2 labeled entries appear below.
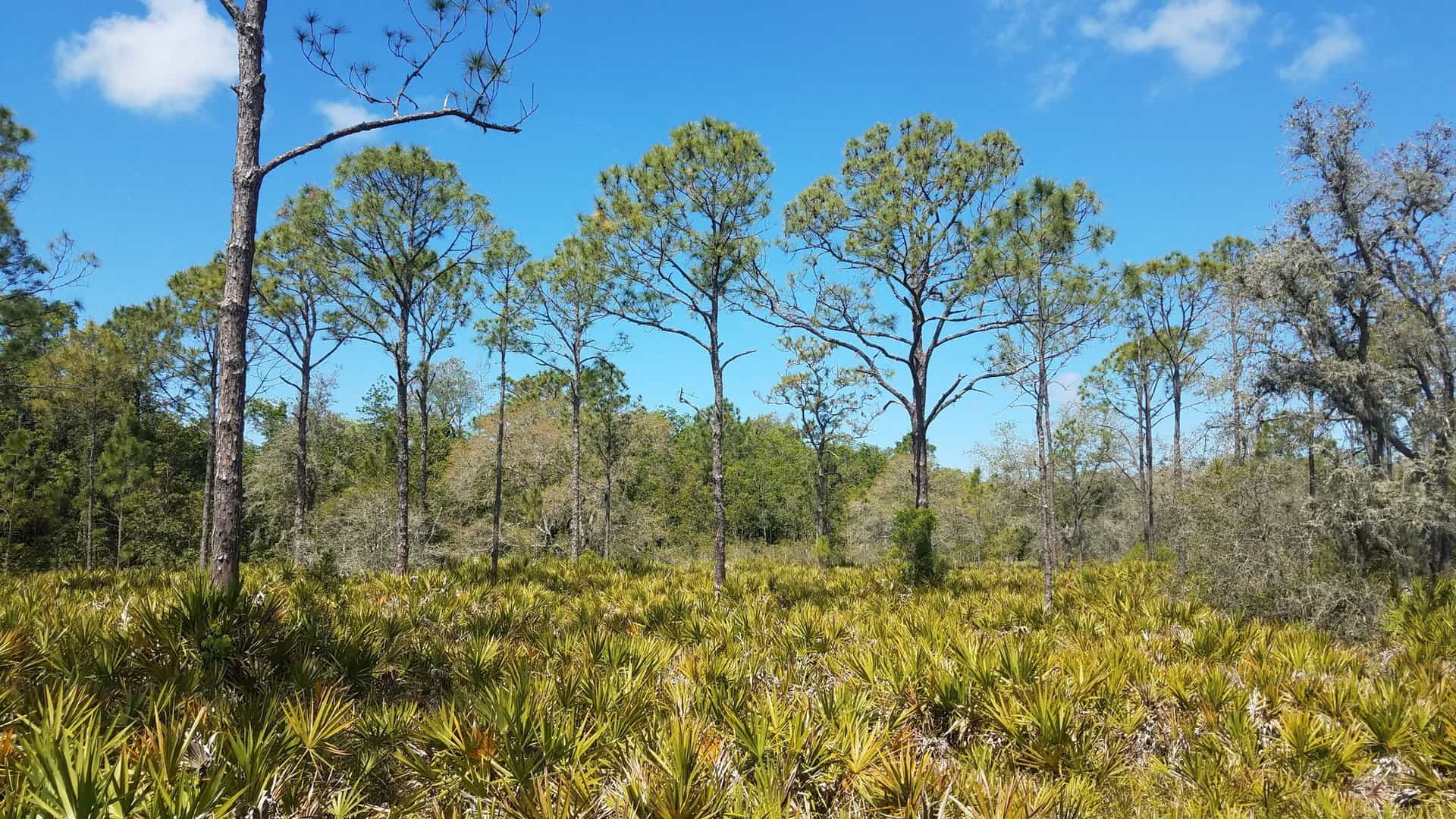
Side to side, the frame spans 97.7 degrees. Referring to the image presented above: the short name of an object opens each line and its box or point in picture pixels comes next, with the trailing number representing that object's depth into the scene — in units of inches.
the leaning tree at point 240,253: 234.4
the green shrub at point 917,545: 601.3
